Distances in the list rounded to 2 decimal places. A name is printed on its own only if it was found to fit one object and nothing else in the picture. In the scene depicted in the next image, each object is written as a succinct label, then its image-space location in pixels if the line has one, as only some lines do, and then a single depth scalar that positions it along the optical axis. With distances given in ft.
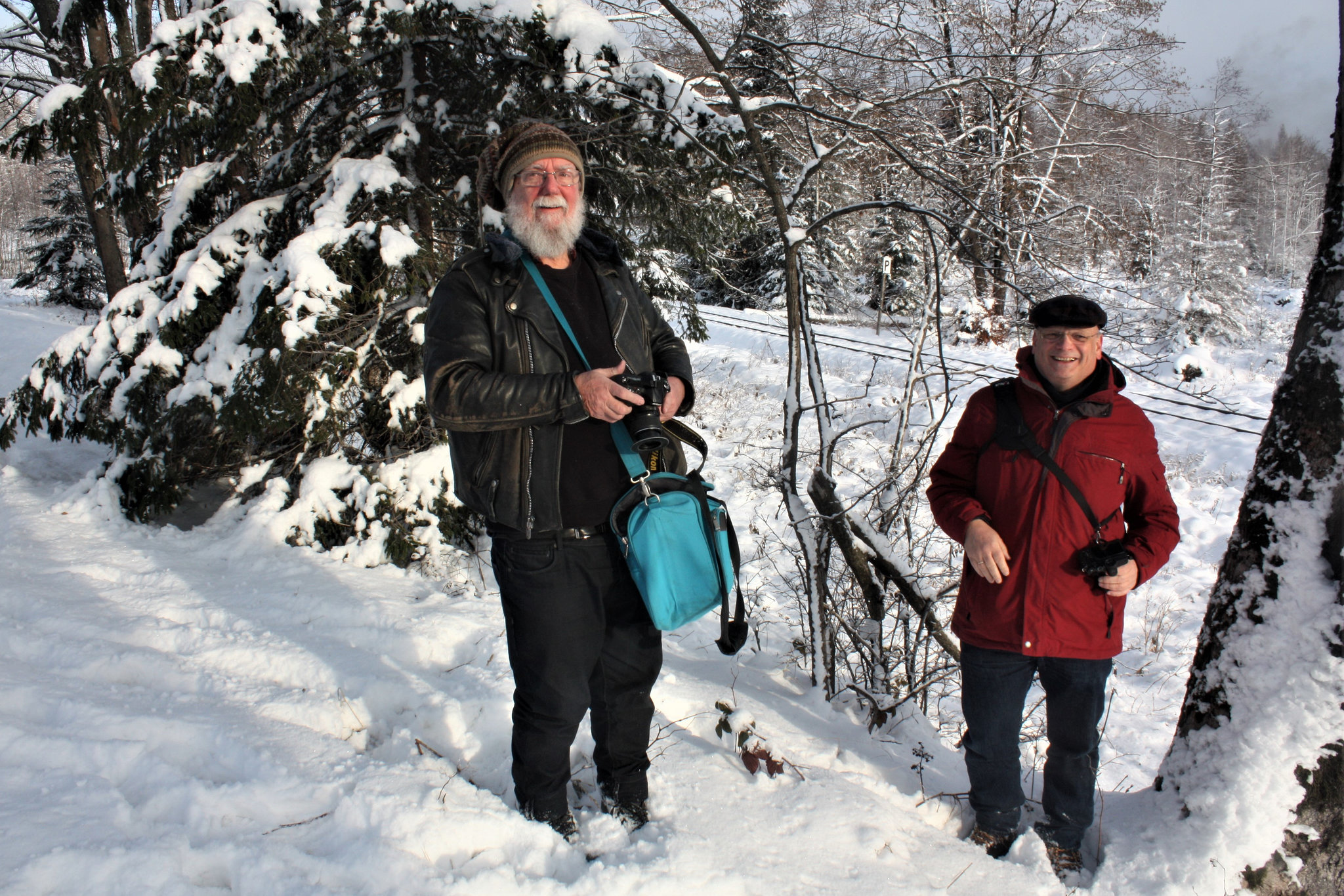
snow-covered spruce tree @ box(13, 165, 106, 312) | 59.88
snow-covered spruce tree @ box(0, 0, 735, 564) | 12.94
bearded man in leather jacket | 6.38
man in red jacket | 7.30
